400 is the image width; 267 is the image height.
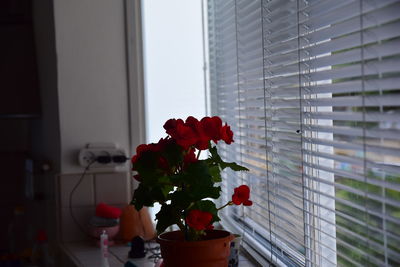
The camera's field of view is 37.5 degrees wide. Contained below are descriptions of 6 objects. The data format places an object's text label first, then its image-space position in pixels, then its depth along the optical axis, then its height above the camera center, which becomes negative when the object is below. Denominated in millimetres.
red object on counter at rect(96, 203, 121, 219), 2461 -437
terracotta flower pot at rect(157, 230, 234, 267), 1436 -363
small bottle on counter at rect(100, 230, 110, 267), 2037 -504
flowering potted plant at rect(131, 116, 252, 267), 1406 -170
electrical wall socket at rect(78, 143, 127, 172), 2596 -207
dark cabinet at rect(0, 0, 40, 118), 3057 +207
